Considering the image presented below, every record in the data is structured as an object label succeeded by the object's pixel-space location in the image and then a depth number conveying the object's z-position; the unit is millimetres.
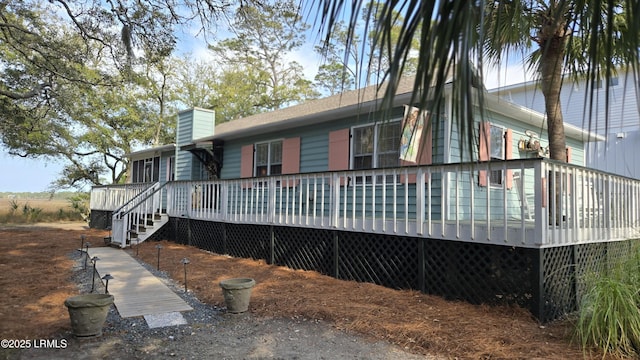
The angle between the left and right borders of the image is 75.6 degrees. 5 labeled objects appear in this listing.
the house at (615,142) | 13129
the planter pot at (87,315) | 3918
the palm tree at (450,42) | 1055
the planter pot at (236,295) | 4832
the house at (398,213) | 4867
